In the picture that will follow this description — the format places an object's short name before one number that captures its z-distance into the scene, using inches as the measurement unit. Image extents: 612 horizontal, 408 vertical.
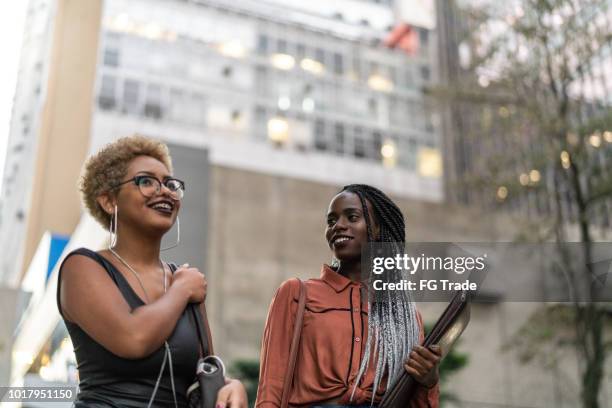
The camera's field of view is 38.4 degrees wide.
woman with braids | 148.2
